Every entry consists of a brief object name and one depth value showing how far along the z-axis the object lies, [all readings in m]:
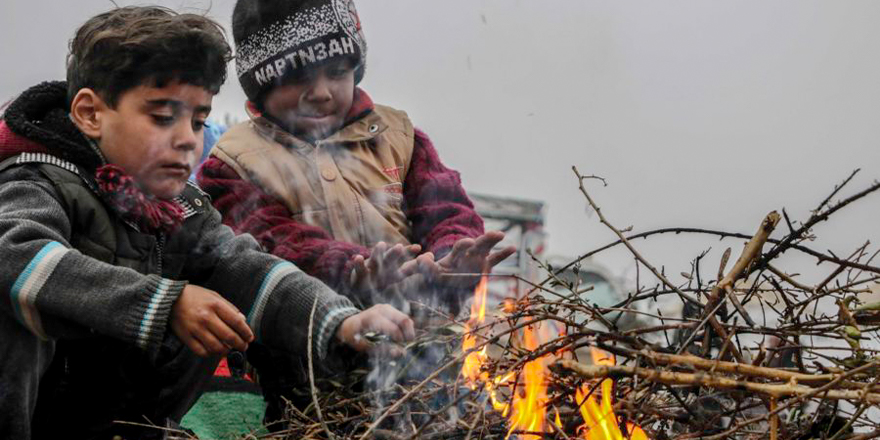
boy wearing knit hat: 3.31
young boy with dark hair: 2.45
